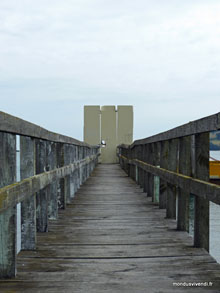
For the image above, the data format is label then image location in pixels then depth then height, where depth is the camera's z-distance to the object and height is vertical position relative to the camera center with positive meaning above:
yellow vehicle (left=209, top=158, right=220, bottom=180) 23.02 -1.33
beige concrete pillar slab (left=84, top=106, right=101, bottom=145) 18.27 +1.13
